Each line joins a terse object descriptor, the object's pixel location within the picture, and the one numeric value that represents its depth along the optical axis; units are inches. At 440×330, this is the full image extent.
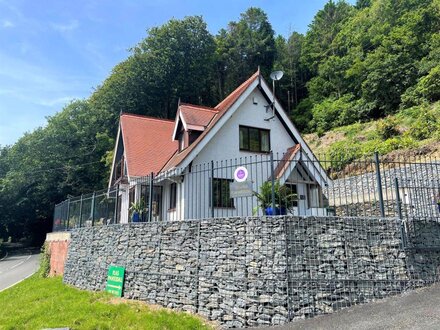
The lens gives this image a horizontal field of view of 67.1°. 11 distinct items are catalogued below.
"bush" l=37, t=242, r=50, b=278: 697.3
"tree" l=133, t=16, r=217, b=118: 1620.3
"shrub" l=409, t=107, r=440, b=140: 851.4
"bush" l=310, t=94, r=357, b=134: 1378.0
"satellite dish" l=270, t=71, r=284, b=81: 543.2
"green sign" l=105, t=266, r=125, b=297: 399.0
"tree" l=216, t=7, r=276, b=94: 1897.1
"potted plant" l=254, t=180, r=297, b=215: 334.6
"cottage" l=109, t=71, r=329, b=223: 549.3
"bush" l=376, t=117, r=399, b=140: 1003.9
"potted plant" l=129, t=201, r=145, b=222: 468.8
